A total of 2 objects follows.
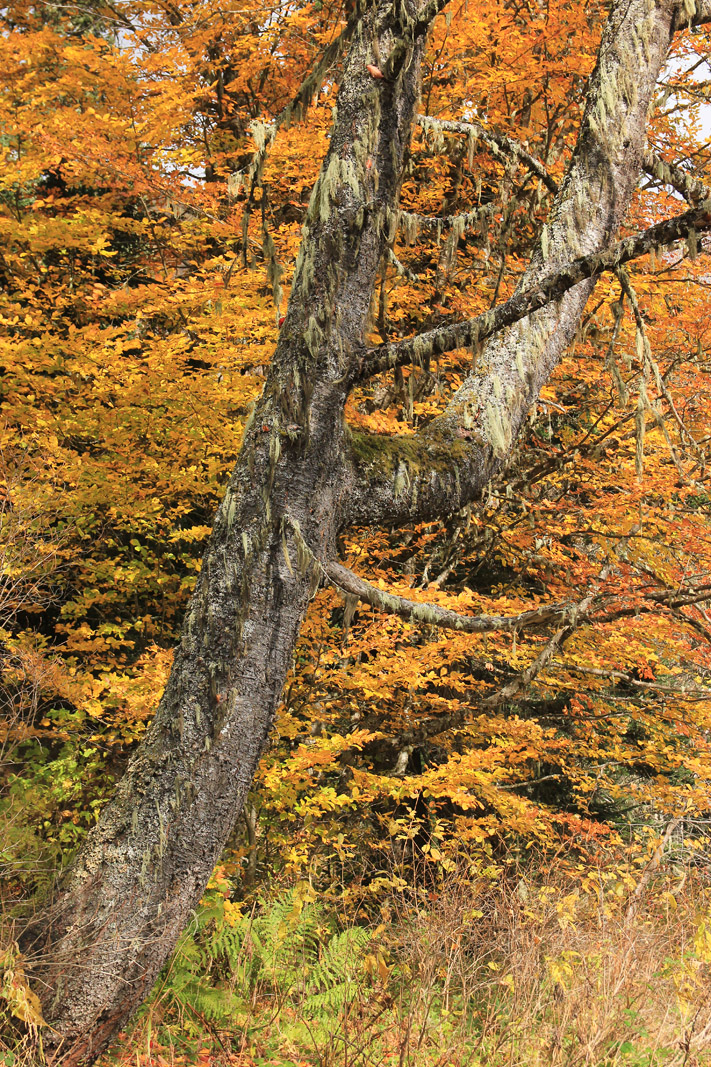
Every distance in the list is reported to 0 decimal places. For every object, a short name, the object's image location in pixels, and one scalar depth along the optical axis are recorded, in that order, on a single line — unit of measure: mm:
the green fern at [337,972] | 7594
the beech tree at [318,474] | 6113
